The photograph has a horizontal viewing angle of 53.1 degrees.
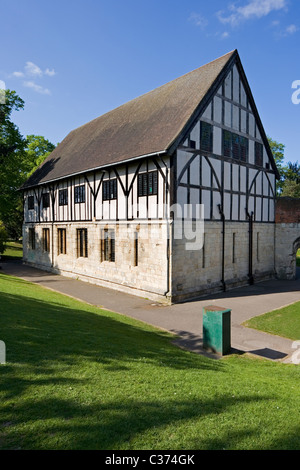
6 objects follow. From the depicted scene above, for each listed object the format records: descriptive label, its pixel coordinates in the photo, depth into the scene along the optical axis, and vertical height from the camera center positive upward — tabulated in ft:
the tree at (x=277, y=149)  130.35 +33.43
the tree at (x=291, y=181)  151.74 +23.67
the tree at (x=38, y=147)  123.26 +34.33
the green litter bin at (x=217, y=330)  26.58 -9.39
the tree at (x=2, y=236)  80.97 -2.44
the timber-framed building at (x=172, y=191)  46.70 +6.40
